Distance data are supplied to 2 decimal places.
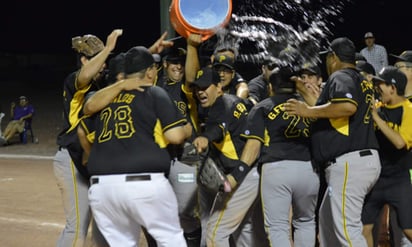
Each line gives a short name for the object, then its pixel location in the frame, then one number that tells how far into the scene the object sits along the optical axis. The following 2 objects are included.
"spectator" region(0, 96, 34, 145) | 19.28
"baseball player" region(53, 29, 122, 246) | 5.82
